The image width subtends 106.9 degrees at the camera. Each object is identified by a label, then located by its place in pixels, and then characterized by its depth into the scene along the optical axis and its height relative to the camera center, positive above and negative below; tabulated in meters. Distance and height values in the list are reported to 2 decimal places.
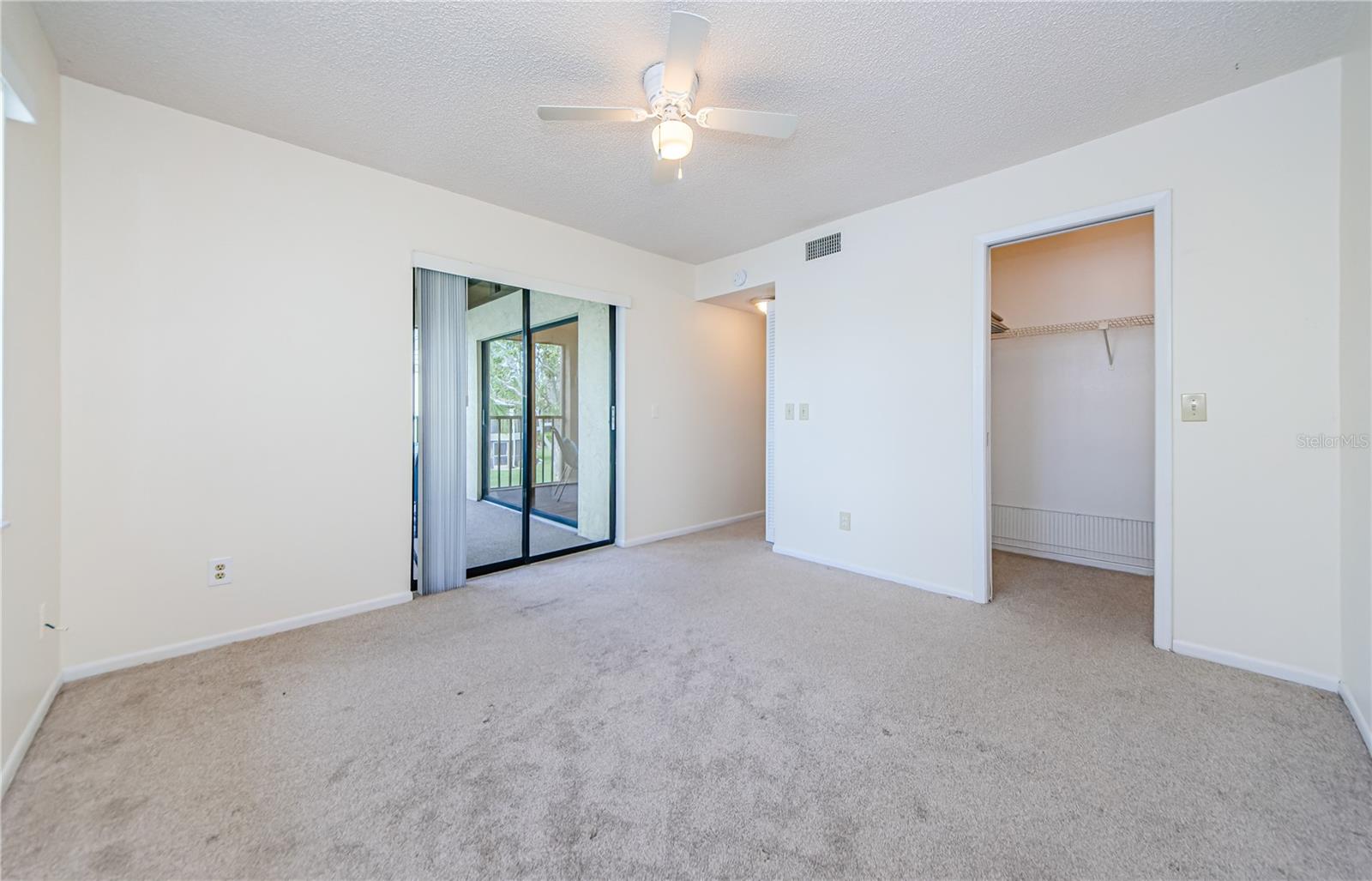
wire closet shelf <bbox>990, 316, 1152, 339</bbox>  3.30 +0.79
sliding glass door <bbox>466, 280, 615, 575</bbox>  3.78 +0.13
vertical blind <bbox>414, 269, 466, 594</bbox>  3.01 +0.09
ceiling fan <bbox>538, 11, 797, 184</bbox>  1.87 +1.23
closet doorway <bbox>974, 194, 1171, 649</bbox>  3.35 +0.24
